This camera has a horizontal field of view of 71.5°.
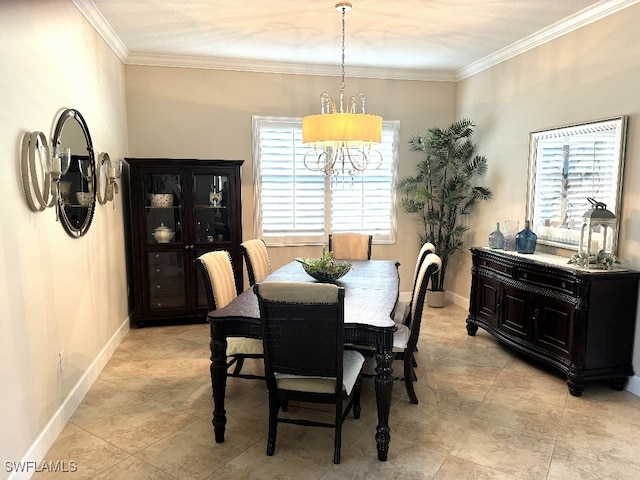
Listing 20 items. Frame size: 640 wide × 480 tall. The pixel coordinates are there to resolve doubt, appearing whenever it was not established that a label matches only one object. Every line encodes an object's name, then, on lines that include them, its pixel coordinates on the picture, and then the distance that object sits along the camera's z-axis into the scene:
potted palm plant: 5.07
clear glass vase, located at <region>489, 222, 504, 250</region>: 4.31
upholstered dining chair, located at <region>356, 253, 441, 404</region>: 2.89
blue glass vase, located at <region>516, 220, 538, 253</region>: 3.99
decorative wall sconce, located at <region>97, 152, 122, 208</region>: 3.66
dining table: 2.36
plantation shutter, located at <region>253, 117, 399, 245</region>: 5.25
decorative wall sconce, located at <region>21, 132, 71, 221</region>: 2.30
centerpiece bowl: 3.28
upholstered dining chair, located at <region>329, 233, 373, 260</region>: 4.71
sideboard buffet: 3.18
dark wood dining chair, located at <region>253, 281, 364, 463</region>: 2.21
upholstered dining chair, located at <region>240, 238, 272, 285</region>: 3.75
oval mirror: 2.82
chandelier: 3.12
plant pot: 5.48
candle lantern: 3.27
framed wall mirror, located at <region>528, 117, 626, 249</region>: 3.40
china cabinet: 4.61
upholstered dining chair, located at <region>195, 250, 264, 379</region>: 2.87
